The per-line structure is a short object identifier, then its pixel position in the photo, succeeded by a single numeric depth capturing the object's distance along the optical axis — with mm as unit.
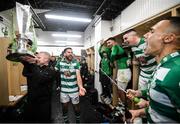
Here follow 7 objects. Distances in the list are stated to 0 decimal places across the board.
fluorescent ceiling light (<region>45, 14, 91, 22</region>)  3575
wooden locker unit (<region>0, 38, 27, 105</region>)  1725
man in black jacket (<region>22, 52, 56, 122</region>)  1380
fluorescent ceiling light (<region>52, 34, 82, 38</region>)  5860
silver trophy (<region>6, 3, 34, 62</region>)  981
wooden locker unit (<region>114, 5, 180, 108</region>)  1153
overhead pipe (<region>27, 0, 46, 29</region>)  3061
